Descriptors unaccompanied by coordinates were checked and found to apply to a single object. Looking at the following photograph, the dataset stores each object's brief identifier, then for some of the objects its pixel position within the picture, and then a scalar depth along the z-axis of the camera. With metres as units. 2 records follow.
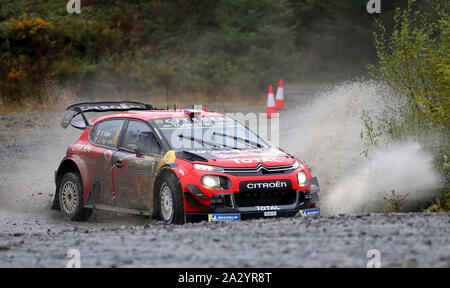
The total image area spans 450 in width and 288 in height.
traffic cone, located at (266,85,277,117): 45.53
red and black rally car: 18.03
